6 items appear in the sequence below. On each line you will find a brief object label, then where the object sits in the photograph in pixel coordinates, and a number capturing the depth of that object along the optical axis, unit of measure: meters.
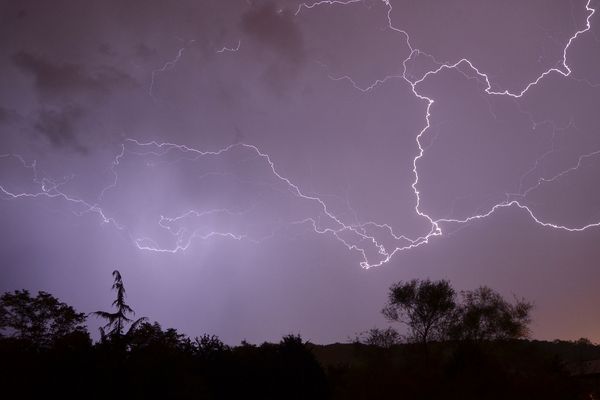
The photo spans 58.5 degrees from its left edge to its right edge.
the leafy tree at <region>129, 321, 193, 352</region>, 16.27
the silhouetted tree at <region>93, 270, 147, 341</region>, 15.17
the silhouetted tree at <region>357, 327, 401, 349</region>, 37.91
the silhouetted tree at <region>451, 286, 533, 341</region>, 31.78
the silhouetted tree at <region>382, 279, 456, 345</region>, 32.28
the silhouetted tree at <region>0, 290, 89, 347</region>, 23.97
